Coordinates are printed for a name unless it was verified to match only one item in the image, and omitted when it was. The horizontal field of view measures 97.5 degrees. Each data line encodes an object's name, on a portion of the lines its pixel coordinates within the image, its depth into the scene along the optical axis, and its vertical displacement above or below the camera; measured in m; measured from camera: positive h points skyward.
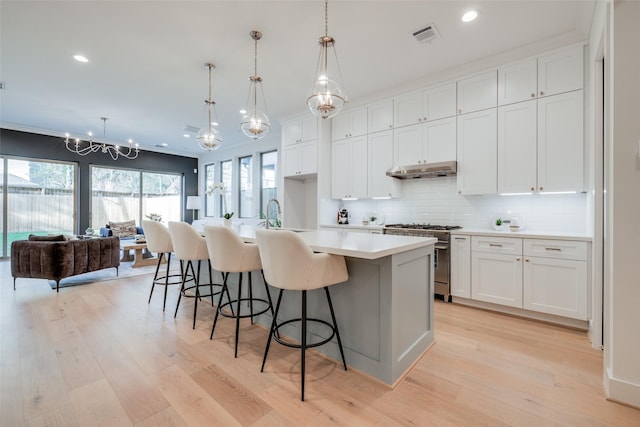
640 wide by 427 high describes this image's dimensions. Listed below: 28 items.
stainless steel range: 3.37 -0.51
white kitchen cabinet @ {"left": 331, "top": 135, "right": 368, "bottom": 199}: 4.44 +0.73
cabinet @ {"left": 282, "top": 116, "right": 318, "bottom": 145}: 4.86 +1.50
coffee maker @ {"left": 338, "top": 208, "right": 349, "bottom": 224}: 4.80 -0.08
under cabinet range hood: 3.52 +0.56
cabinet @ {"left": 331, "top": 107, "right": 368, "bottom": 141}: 4.45 +1.45
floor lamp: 8.19 +0.30
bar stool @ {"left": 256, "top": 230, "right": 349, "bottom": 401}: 1.64 -0.31
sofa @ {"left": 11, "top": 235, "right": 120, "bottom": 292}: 3.88 -0.65
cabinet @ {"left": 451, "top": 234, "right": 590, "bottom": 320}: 2.62 -0.62
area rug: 4.30 -1.06
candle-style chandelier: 6.57 +1.58
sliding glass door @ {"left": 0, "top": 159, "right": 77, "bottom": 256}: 5.93 +0.30
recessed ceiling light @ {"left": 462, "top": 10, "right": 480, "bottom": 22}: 2.49 +1.78
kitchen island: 1.77 -0.64
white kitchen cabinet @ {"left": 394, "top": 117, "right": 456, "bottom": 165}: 3.59 +0.94
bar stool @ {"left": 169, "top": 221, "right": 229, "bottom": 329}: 2.64 -0.29
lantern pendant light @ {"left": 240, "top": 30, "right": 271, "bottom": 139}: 3.30 +1.05
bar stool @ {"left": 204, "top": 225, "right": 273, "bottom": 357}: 2.11 -0.30
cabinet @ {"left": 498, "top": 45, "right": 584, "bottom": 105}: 2.81 +1.45
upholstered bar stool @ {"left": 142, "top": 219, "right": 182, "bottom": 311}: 3.10 -0.28
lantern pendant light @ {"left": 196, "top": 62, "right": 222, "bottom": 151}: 3.90 +1.03
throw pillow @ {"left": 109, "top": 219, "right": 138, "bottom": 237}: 6.66 -0.39
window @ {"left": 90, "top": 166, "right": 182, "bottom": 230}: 7.09 +0.47
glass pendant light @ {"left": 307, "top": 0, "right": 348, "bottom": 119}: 2.42 +1.03
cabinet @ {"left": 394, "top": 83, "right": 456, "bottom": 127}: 3.59 +1.45
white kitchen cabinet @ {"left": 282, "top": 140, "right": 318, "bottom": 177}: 4.86 +0.97
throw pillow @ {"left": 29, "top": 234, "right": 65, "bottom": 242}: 4.17 -0.39
